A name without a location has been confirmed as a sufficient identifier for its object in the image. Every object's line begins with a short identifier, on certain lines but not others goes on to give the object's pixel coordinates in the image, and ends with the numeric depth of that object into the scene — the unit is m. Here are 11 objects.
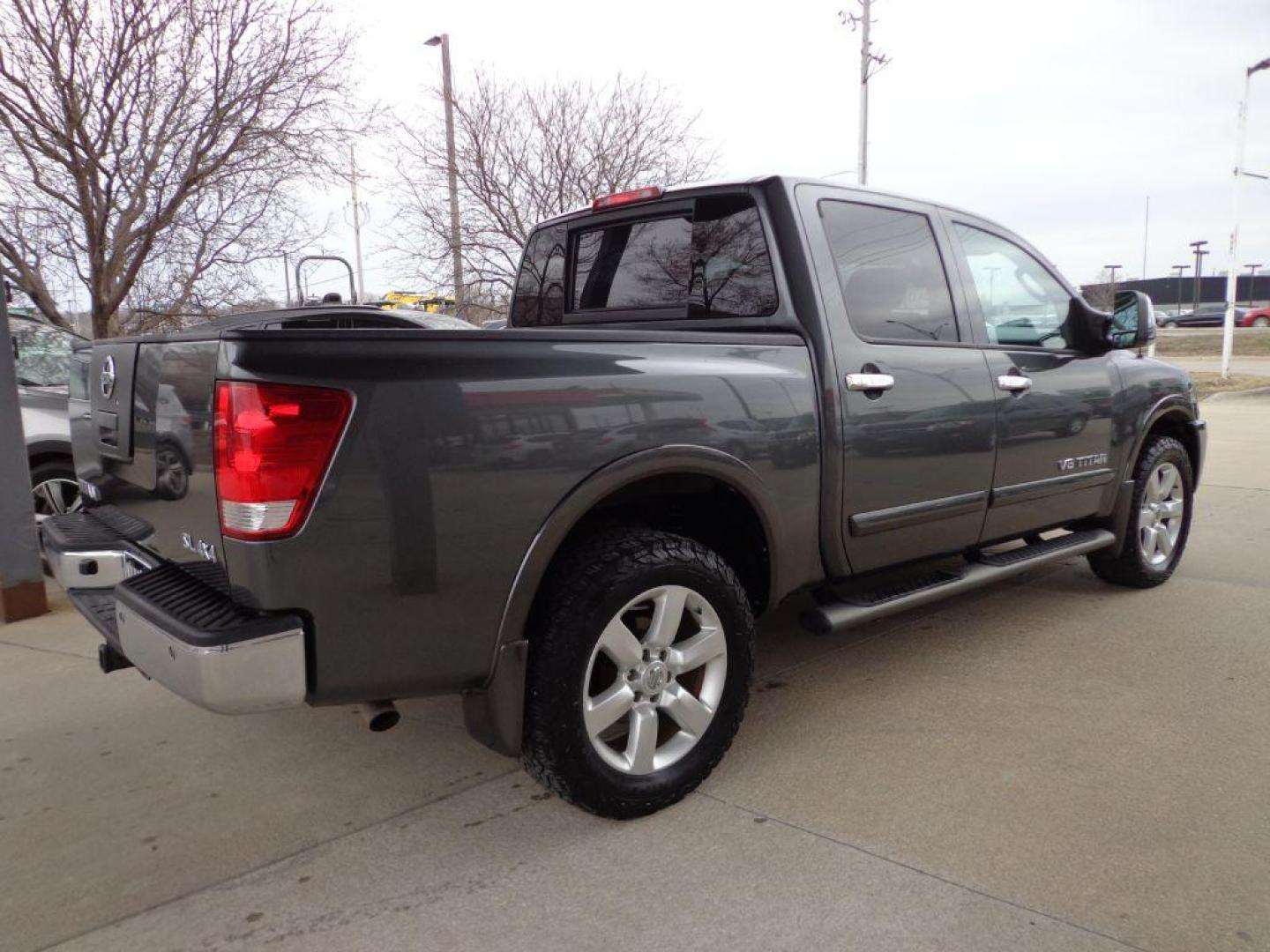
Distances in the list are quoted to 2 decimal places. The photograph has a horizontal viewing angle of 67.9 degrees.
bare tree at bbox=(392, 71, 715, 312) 13.95
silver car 5.58
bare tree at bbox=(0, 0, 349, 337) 7.24
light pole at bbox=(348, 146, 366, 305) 9.19
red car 47.22
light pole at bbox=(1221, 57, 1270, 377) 17.81
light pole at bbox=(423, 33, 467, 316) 13.19
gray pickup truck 2.13
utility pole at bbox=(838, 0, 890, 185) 19.25
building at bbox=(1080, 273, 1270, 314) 64.75
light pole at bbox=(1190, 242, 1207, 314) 62.66
